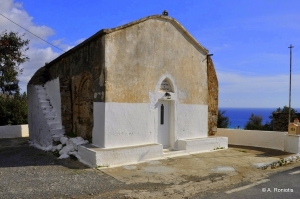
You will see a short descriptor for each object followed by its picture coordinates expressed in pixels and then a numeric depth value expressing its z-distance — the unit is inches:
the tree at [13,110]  742.5
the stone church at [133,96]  371.6
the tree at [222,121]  1121.1
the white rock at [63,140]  432.0
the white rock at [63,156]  390.4
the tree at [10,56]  758.5
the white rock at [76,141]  402.0
